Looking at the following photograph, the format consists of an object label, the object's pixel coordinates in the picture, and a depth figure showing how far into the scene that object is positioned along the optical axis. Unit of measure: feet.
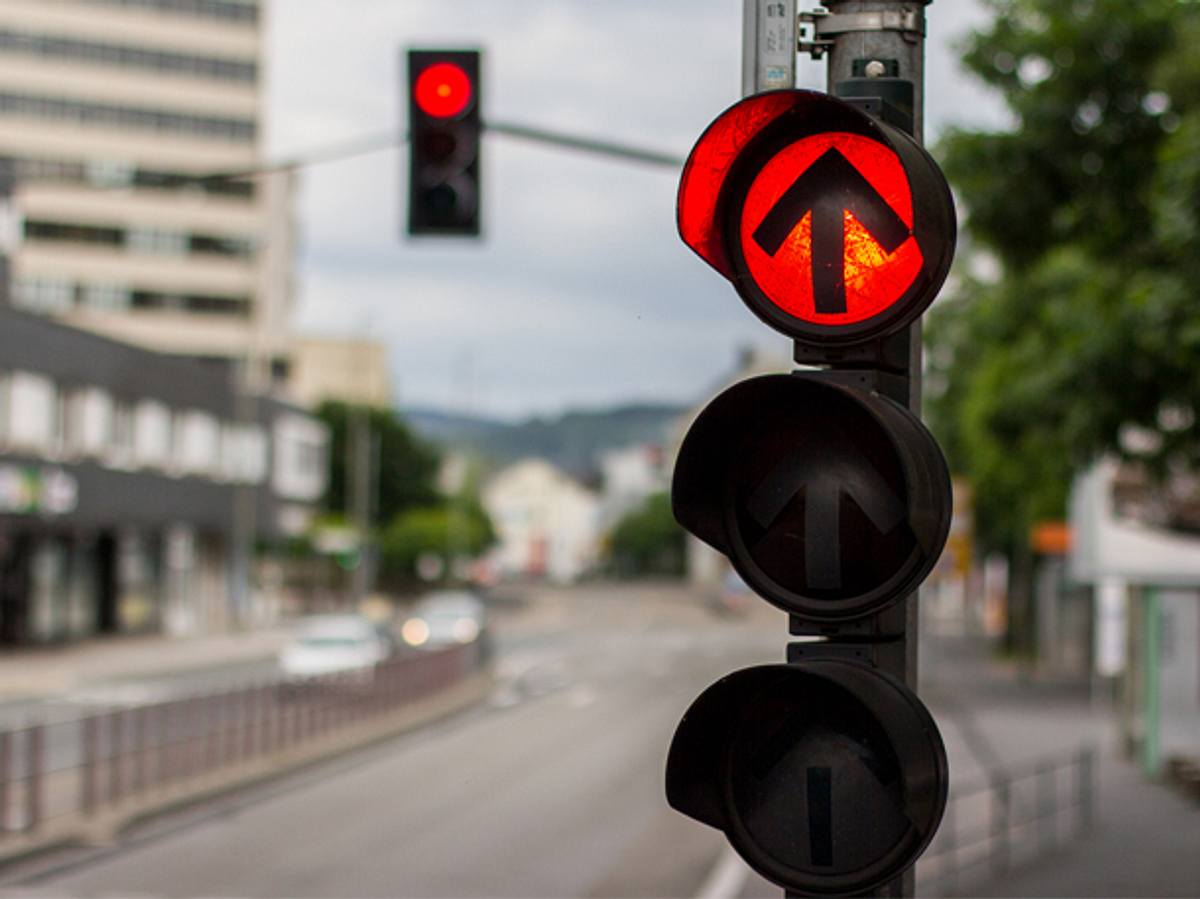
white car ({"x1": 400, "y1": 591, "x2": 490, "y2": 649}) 175.99
